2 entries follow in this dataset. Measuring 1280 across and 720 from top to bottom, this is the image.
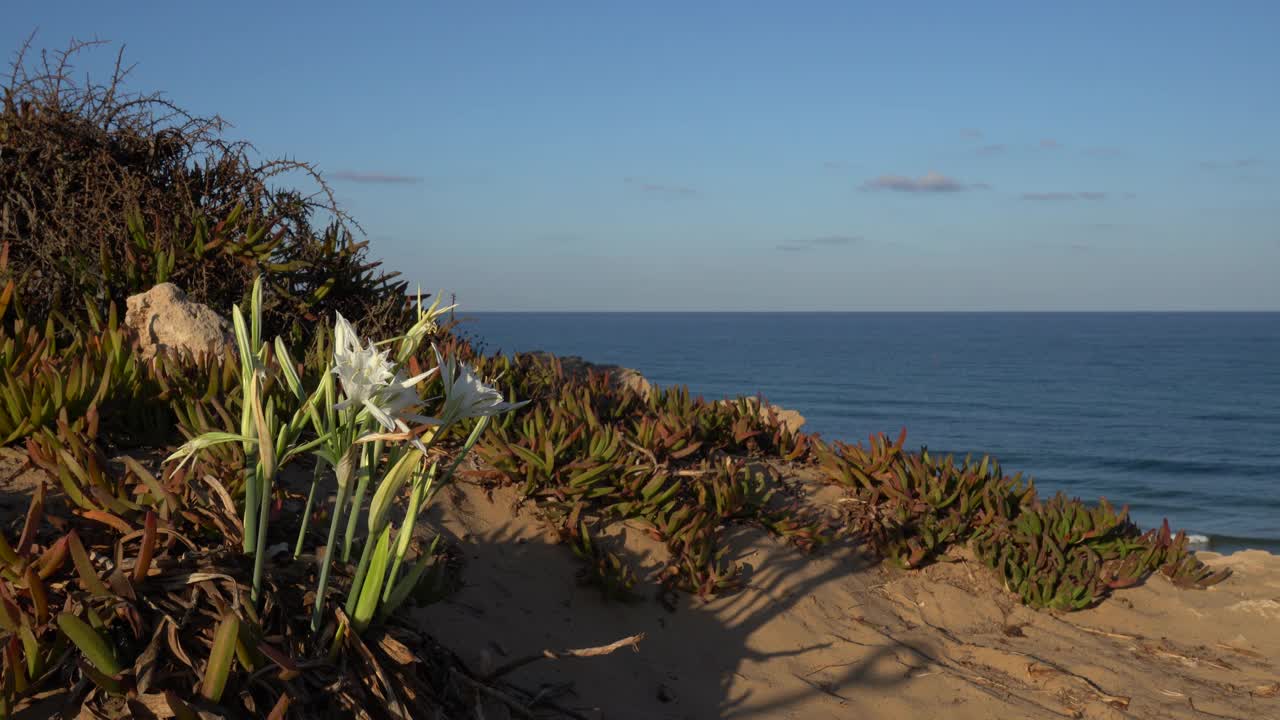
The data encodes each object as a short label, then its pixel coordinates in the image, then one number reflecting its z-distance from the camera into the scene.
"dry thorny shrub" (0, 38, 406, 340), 6.05
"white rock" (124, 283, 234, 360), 5.19
